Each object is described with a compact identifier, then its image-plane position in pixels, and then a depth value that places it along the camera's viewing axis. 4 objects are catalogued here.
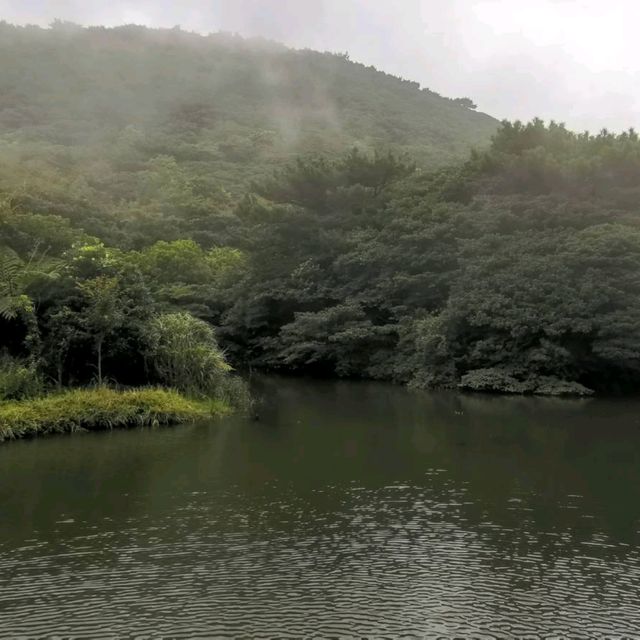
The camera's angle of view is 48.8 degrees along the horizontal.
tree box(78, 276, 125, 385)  17.50
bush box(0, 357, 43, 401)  15.90
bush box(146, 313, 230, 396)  18.73
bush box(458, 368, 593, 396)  23.83
